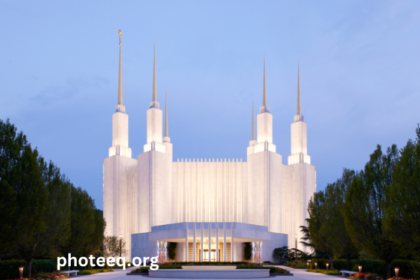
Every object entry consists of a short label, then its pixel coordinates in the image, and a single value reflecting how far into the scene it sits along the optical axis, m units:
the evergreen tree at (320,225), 28.10
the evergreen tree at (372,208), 19.28
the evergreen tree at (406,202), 15.10
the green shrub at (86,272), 29.14
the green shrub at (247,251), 43.62
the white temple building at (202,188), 48.66
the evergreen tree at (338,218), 25.75
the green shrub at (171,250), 44.22
